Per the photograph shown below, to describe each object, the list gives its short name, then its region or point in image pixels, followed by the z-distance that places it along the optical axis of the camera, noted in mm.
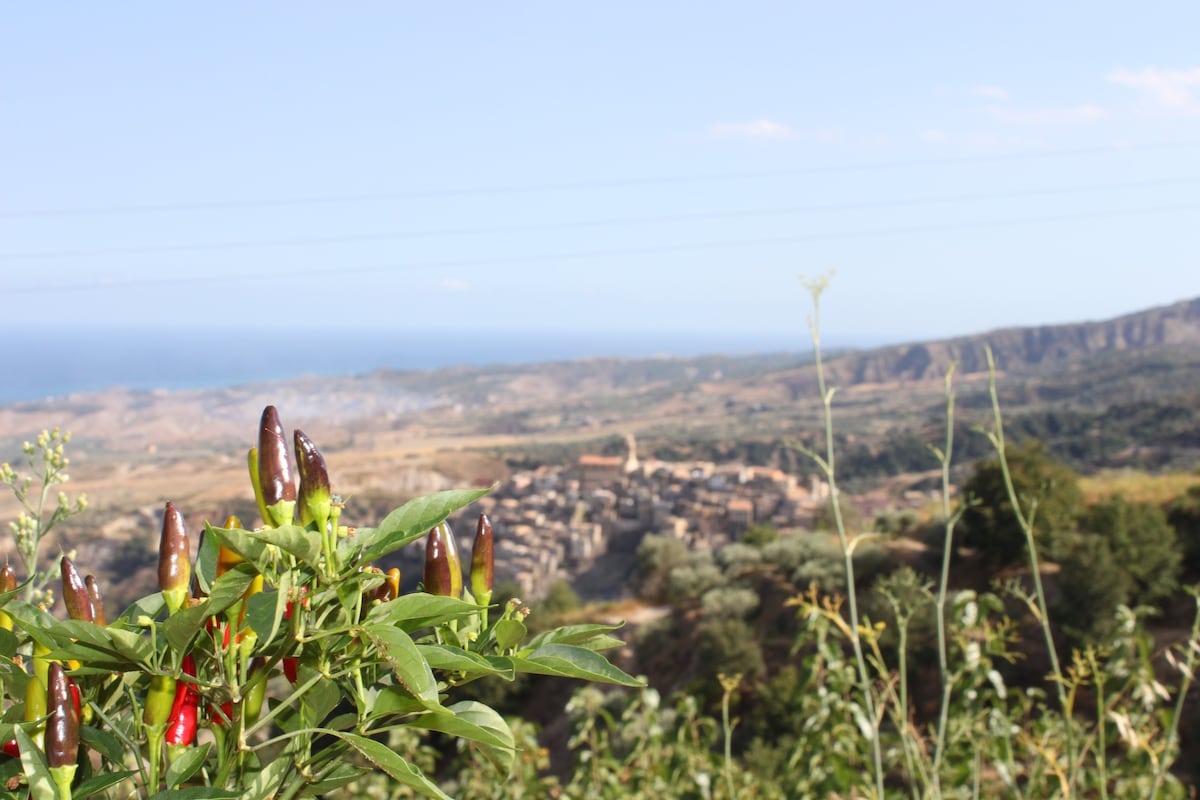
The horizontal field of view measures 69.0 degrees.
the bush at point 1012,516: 12766
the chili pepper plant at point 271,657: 605
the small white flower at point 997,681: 2812
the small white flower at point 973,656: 2715
